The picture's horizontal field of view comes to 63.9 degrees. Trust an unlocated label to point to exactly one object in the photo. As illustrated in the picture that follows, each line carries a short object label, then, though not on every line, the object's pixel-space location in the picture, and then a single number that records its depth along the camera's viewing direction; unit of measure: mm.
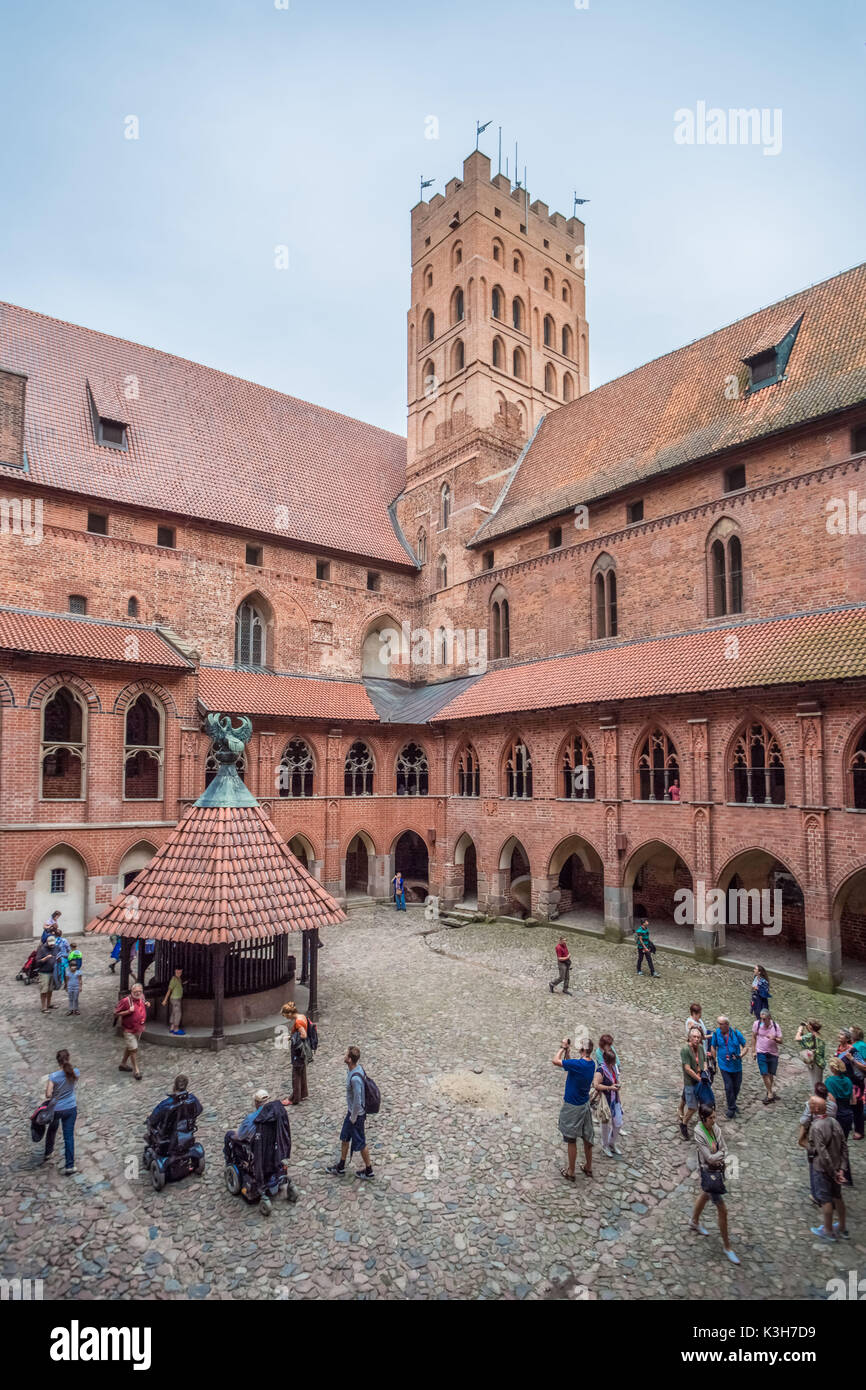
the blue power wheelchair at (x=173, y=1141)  8195
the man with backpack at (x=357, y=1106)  8312
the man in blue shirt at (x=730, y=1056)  9875
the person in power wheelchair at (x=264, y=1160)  7785
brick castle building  17938
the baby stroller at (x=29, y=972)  15555
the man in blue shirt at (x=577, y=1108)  8344
